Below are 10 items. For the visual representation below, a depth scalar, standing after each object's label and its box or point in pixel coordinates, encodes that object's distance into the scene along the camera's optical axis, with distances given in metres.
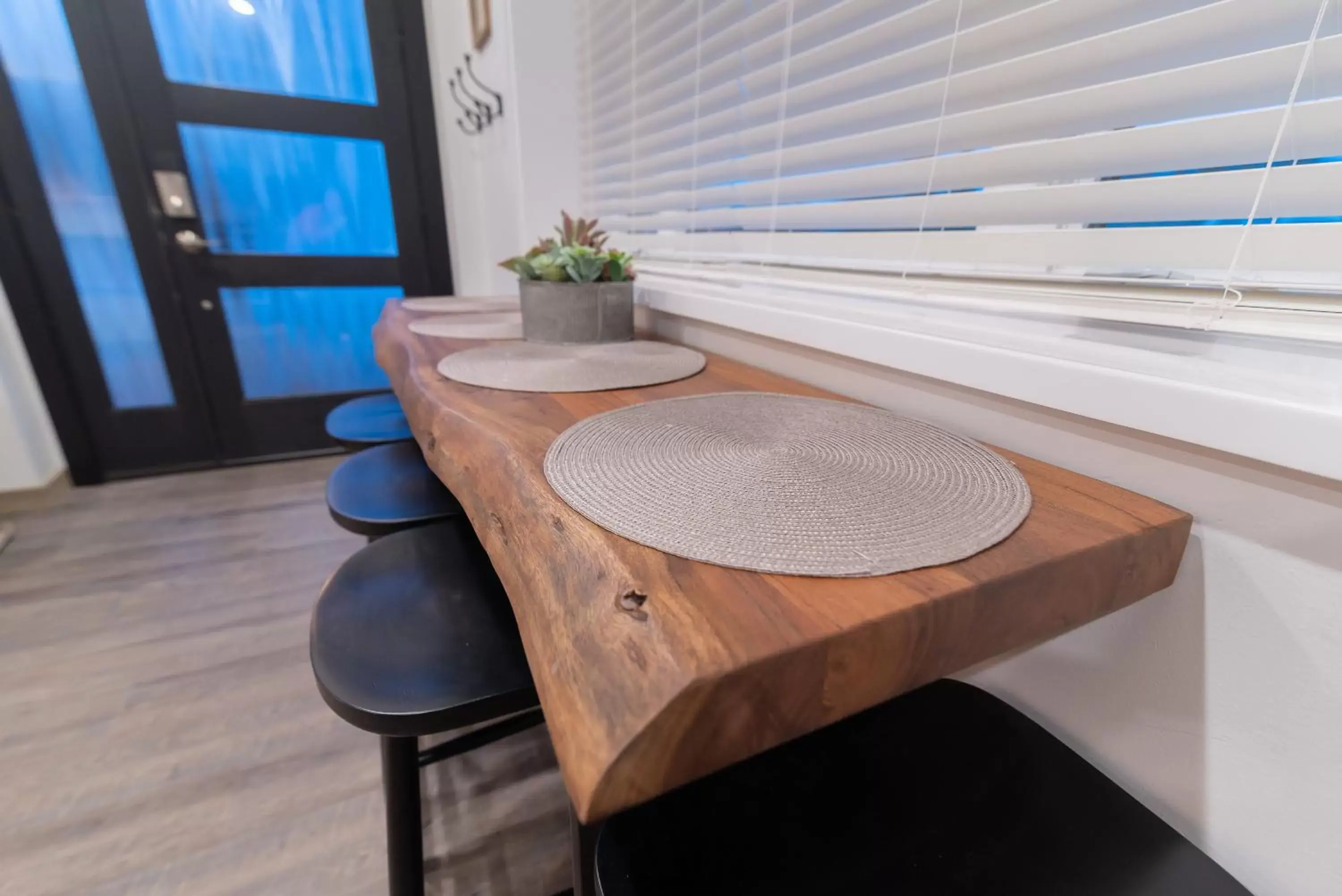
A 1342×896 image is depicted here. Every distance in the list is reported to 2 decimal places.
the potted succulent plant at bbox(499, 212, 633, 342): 0.99
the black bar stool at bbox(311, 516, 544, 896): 0.54
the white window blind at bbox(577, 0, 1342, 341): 0.42
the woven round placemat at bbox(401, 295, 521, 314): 1.56
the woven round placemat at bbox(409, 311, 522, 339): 1.14
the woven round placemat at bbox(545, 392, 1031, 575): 0.36
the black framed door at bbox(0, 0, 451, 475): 2.03
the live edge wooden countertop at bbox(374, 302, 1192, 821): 0.26
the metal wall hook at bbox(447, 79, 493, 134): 2.06
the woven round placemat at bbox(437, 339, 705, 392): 0.78
